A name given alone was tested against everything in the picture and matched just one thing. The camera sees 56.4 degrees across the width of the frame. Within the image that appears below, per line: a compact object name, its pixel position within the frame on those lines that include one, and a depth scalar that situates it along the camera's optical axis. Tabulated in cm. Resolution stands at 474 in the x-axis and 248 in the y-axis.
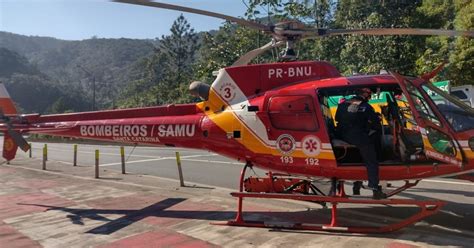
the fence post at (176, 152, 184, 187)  1179
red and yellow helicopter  661
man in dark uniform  680
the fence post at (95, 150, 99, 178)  1380
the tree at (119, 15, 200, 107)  5927
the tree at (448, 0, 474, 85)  1967
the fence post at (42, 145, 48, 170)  1638
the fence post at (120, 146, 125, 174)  1489
